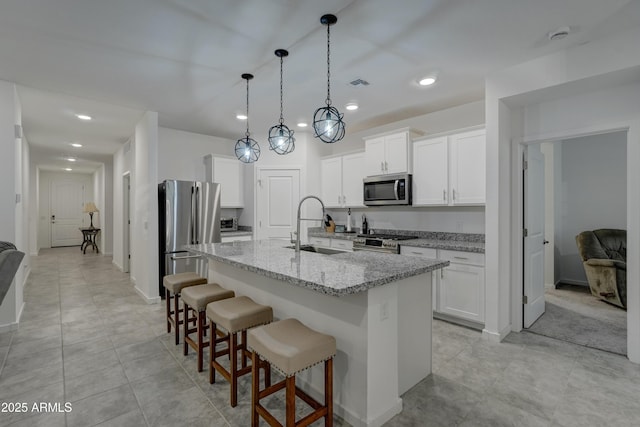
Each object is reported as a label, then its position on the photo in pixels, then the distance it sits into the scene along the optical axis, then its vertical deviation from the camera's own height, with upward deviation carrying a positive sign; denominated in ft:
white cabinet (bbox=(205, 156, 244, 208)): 17.35 +1.96
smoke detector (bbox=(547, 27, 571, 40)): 7.56 +4.43
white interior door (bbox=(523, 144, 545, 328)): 10.86 -0.91
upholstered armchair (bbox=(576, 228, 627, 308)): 12.91 -2.25
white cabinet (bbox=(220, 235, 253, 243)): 16.87 -1.49
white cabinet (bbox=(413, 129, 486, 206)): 11.50 +1.64
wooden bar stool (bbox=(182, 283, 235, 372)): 8.01 -2.42
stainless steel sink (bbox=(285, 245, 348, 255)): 9.81 -1.25
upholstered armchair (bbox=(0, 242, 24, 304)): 5.07 -0.92
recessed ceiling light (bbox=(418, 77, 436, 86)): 10.44 +4.49
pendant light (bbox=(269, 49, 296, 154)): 9.73 +2.30
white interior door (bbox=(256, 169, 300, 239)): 17.65 +0.54
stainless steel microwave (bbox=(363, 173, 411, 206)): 13.39 +0.97
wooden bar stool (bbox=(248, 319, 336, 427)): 5.10 -2.49
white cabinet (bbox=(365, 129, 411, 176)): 13.48 +2.65
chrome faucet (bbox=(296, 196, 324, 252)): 8.90 -0.92
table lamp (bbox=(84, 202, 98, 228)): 29.84 +0.39
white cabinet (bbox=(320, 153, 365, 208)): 15.94 +1.69
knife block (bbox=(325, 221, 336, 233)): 16.81 -1.03
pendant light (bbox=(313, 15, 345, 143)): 8.09 +2.31
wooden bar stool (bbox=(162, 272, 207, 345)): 9.68 -2.33
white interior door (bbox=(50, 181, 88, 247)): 33.45 +0.01
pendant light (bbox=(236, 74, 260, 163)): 11.40 +2.28
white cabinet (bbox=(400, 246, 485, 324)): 10.61 -2.69
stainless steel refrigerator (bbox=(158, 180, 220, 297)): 14.37 -0.50
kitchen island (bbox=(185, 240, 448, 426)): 5.81 -2.23
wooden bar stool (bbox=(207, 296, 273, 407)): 6.71 -2.49
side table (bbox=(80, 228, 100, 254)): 30.78 -2.68
